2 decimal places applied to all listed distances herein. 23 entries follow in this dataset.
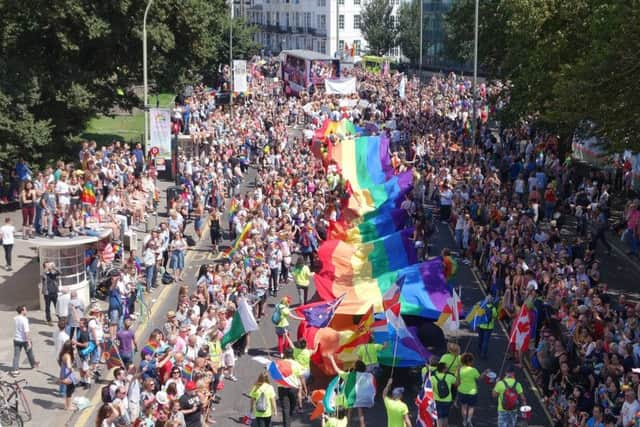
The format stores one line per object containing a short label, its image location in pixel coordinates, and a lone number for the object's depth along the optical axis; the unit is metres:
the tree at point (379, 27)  99.50
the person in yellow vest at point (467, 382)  15.85
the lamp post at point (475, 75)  41.80
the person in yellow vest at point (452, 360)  16.02
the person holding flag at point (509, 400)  15.20
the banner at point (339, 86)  56.00
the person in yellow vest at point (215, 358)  17.77
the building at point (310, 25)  107.56
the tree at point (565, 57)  23.78
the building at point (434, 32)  92.69
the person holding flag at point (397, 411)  14.27
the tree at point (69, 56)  32.97
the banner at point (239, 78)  54.47
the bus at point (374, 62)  89.01
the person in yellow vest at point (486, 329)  19.86
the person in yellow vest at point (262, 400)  15.46
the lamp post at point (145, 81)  33.00
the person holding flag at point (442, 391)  15.66
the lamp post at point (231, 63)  55.34
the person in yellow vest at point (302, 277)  23.05
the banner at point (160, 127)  31.62
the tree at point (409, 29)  94.25
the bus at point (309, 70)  61.84
